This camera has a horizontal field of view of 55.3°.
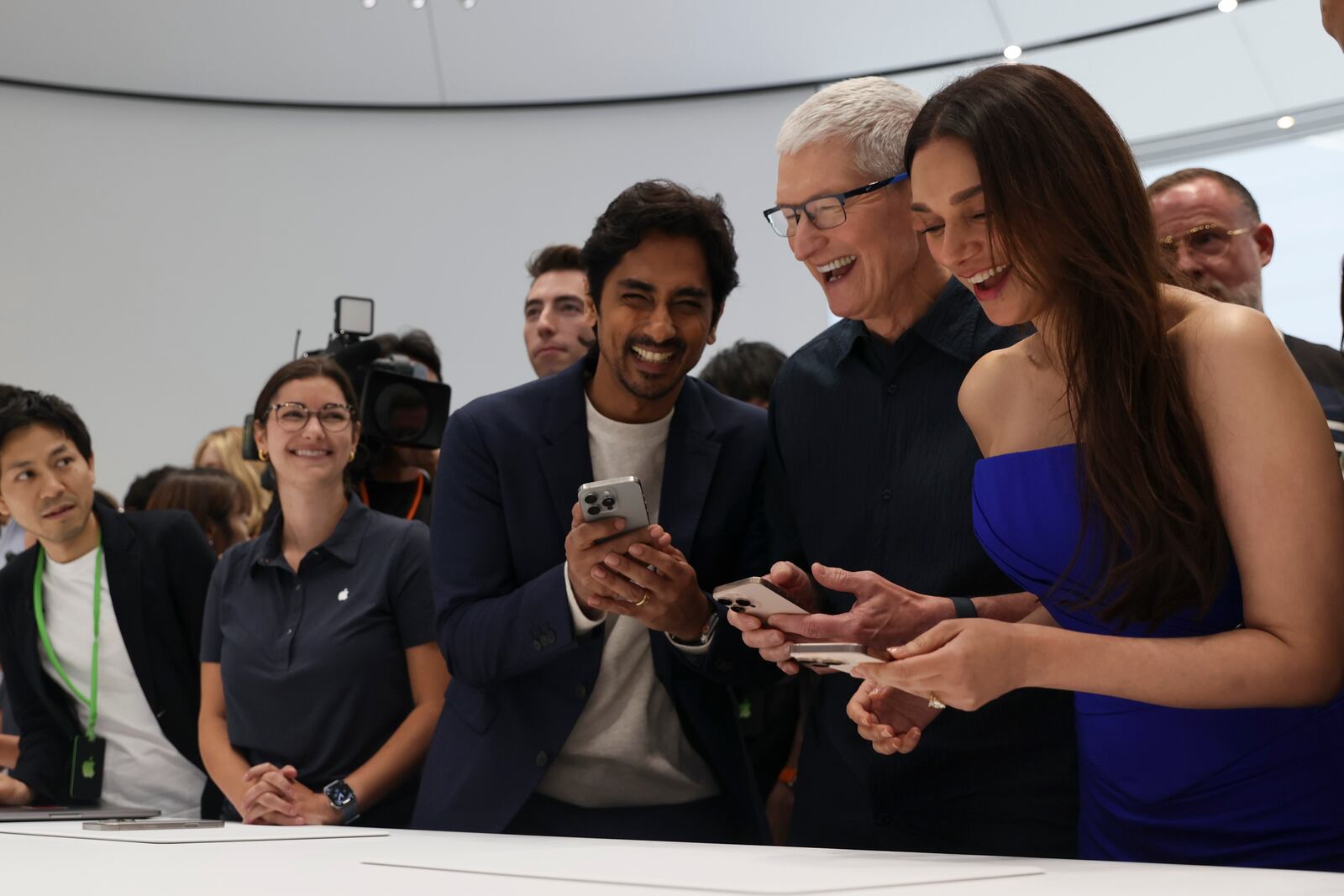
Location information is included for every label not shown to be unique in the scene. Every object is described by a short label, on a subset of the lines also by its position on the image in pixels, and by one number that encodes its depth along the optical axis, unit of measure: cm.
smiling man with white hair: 183
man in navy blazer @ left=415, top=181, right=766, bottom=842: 206
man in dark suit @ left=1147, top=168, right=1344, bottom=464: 271
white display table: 109
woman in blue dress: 134
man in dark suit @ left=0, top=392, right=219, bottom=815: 299
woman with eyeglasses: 248
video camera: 323
